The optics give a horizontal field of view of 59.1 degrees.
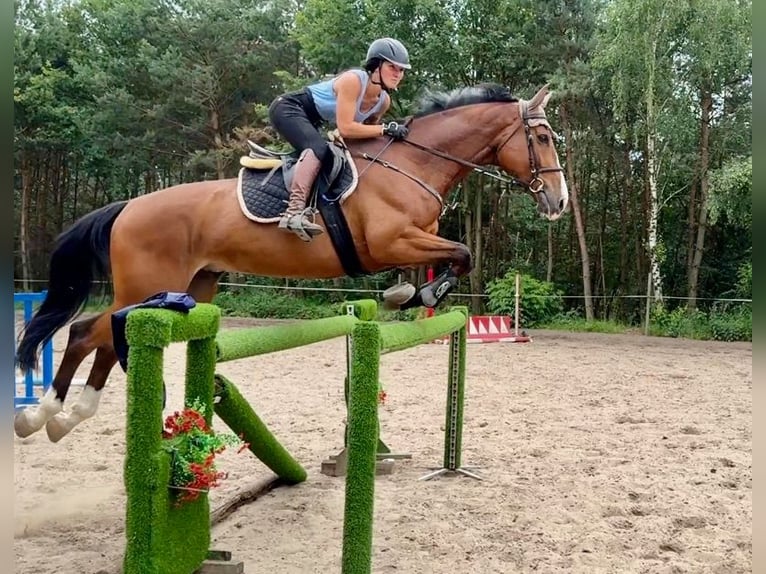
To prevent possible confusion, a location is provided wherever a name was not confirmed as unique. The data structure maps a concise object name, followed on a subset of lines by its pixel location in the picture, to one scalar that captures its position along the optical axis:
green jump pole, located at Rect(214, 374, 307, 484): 3.01
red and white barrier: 12.24
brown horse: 3.22
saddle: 3.20
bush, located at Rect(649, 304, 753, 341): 13.27
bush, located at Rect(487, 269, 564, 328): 15.49
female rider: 3.10
